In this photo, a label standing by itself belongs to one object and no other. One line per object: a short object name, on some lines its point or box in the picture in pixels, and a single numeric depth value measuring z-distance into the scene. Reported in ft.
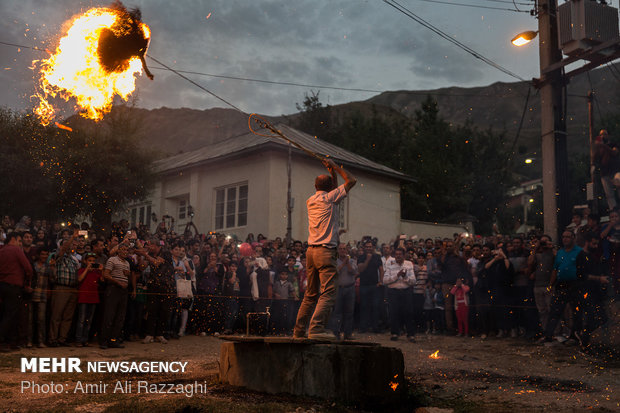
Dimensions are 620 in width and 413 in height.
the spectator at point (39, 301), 36.04
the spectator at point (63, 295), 36.81
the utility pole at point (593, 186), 50.53
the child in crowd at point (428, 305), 47.57
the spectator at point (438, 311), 47.14
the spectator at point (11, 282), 34.06
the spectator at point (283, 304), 48.55
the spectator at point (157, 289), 41.24
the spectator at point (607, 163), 50.24
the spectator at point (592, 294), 34.65
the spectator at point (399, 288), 43.73
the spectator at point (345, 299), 42.57
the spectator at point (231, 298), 46.88
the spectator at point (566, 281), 36.11
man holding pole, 23.72
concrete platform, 21.62
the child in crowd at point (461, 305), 44.88
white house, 78.33
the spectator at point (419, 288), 47.55
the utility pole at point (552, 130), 42.39
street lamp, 44.98
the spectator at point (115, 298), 37.83
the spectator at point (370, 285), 47.96
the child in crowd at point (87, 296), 37.70
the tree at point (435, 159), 127.24
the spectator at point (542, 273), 39.45
